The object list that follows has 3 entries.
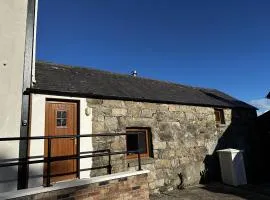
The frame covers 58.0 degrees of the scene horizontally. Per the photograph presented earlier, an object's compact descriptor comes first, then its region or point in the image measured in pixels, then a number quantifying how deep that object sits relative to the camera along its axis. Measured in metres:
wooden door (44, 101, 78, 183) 6.61
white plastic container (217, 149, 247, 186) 9.15
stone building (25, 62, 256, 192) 6.94
